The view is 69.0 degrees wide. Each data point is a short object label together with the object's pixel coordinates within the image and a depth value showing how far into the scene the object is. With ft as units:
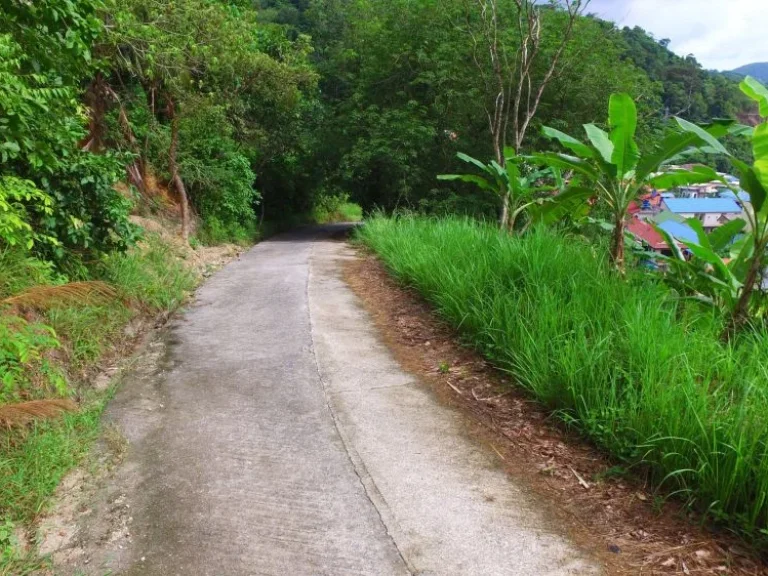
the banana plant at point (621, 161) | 15.14
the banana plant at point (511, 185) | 25.62
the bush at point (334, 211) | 97.45
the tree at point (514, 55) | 33.55
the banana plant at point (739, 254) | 13.64
